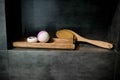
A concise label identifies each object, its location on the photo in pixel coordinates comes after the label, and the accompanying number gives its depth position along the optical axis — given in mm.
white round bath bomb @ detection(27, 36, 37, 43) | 1194
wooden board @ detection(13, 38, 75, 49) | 1158
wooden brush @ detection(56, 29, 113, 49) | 1257
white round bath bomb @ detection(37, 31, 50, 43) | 1177
